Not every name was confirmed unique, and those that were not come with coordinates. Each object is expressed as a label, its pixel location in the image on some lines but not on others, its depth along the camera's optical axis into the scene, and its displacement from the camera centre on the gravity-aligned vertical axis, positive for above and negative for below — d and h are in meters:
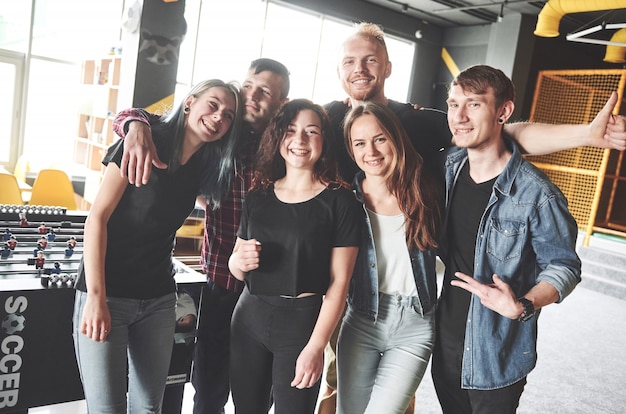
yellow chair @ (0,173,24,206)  4.50 -0.75
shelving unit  7.57 +0.02
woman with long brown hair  1.87 -0.43
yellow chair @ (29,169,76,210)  5.19 -0.81
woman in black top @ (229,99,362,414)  1.79 -0.44
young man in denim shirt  1.77 -0.25
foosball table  1.96 -0.87
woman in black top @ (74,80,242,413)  1.70 -0.47
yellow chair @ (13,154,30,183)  6.98 -0.85
